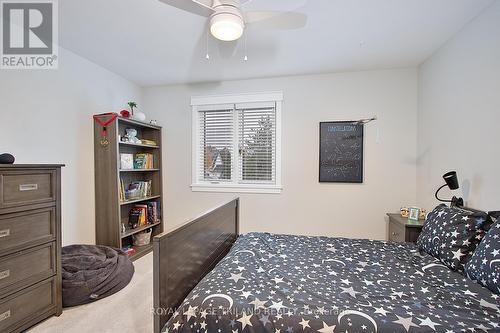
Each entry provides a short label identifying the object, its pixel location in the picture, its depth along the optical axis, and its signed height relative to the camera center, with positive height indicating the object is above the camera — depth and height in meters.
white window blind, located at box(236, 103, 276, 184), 3.37 +0.31
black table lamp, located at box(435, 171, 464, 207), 1.99 -0.16
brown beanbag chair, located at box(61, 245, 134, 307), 2.00 -0.99
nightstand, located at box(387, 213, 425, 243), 2.28 -0.64
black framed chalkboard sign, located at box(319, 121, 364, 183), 3.05 +0.16
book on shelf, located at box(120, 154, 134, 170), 2.95 +0.03
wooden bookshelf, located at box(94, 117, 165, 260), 2.79 -0.29
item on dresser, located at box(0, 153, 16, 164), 1.66 +0.03
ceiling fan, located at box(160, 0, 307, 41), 1.55 +1.05
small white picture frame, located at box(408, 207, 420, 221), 2.47 -0.52
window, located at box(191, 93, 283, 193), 3.34 +0.31
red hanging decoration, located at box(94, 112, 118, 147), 2.79 +0.49
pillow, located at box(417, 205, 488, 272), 1.52 -0.48
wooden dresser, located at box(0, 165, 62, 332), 1.57 -0.58
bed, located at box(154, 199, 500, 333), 1.05 -0.67
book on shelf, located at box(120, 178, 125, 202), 2.94 -0.36
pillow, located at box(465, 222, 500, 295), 1.24 -0.54
